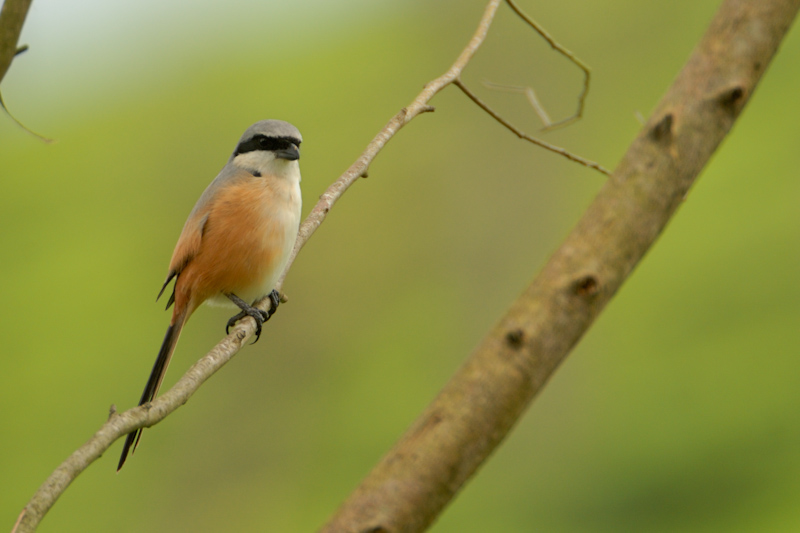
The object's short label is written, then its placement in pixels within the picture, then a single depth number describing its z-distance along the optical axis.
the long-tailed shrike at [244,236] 7.59
